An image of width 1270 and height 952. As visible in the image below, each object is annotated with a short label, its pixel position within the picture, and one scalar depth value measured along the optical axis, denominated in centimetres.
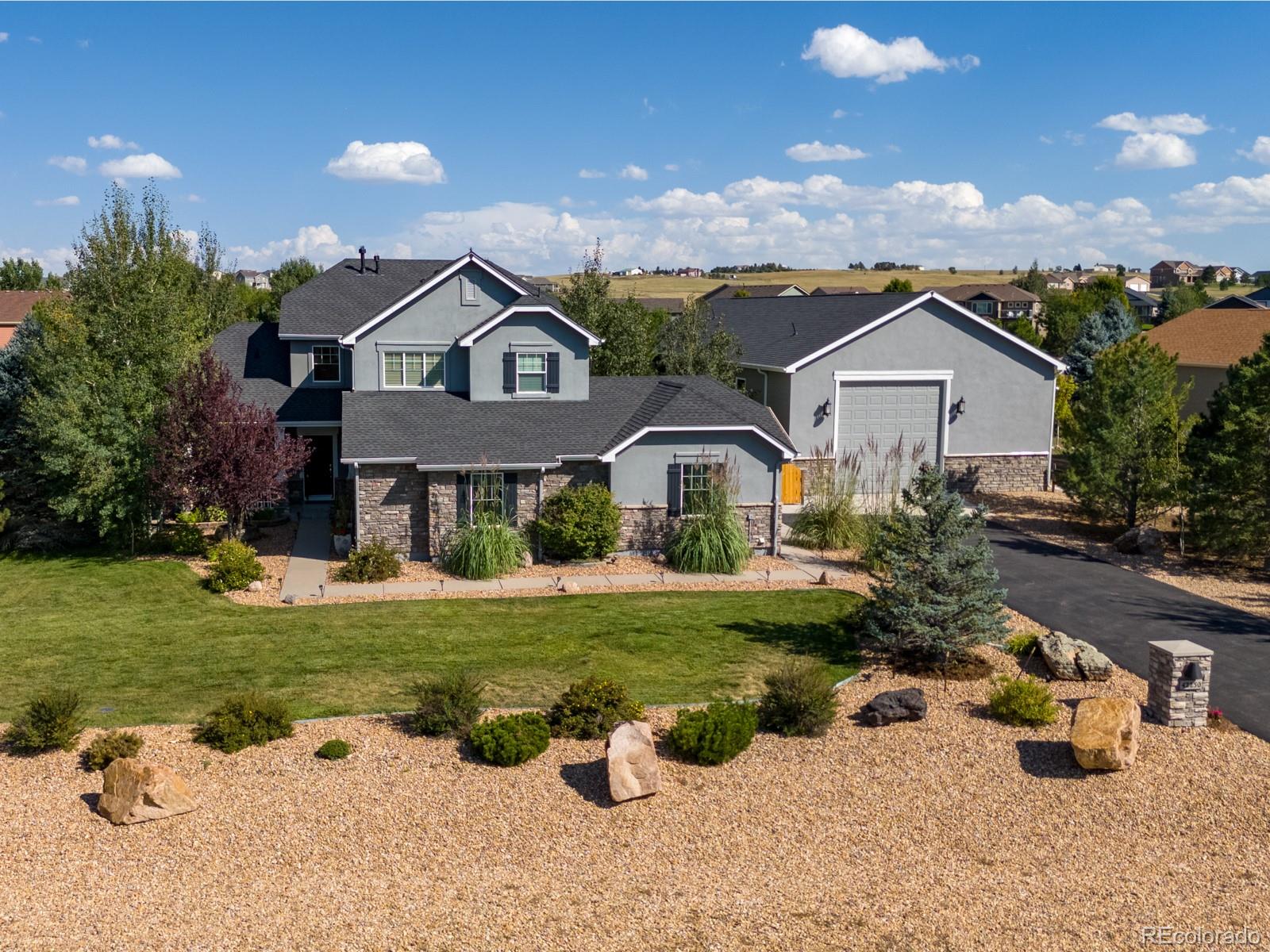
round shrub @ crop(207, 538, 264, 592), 2000
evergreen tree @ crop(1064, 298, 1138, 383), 4859
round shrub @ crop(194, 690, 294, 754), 1255
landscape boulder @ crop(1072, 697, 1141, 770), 1216
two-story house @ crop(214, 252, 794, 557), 2184
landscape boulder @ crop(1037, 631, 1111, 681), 1501
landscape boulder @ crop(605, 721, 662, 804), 1153
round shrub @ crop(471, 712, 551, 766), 1222
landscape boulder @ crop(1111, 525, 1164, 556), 2286
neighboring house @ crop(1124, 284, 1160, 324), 10402
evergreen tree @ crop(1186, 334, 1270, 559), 2136
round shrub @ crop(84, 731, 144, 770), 1210
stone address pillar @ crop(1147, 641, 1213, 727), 1316
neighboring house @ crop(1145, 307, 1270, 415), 3794
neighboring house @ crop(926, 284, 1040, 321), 10038
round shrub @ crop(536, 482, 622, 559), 2183
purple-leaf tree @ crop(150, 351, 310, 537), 2148
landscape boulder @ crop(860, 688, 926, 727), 1341
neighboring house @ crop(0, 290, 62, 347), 6159
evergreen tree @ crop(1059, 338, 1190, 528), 2394
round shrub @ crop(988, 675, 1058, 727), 1334
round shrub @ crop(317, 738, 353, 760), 1236
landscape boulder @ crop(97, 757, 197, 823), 1101
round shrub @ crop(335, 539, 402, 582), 2072
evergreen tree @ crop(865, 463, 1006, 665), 1512
